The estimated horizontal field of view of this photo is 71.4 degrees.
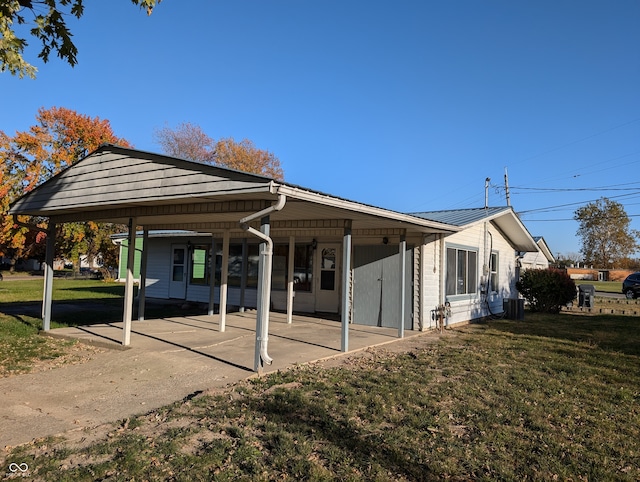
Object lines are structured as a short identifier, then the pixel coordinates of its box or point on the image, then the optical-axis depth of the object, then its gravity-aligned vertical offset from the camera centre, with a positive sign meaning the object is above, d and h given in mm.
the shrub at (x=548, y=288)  15977 -348
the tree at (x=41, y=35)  5652 +3010
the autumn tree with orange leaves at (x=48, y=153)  24703 +6283
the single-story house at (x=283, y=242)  6309 +825
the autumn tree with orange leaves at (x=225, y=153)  37812 +10098
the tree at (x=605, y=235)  51656 +5513
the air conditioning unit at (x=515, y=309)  13906 -1000
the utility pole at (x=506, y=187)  32056 +6512
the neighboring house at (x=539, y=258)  24355 +1268
